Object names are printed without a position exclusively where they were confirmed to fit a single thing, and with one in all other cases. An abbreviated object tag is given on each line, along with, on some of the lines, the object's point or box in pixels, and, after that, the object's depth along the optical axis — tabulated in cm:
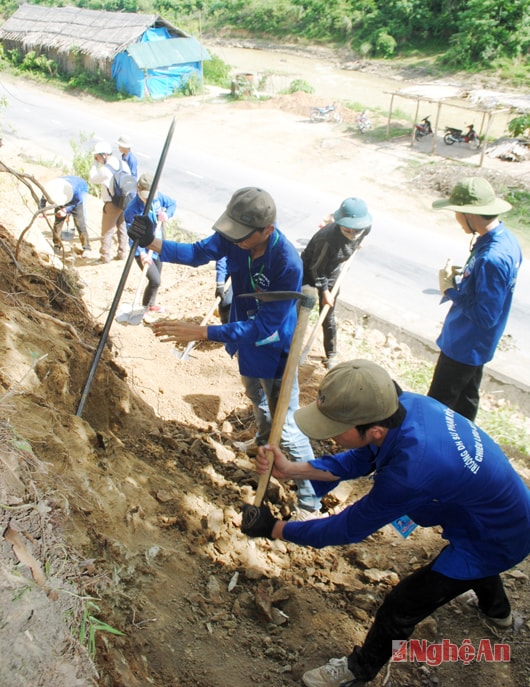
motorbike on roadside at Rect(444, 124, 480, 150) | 1606
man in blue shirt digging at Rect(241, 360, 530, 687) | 215
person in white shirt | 761
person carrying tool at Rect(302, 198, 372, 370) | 473
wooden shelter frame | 1426
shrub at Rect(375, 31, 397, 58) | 2900
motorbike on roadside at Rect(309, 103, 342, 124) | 1942
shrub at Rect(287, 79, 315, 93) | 2323
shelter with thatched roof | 2339
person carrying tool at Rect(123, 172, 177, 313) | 586
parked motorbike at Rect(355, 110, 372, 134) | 1816
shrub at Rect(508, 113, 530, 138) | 1531
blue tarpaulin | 2322
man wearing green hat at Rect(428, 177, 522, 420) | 355
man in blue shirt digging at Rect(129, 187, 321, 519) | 314
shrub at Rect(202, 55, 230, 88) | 2554
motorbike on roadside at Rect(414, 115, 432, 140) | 1667
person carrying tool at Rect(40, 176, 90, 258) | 748
